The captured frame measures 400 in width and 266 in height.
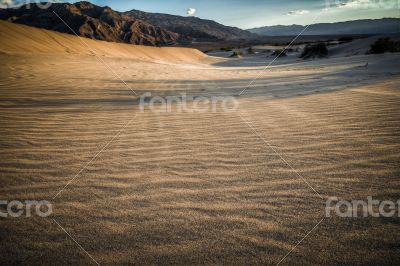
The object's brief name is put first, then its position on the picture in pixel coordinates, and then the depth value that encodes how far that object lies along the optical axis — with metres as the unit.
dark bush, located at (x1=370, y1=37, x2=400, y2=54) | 17.64
